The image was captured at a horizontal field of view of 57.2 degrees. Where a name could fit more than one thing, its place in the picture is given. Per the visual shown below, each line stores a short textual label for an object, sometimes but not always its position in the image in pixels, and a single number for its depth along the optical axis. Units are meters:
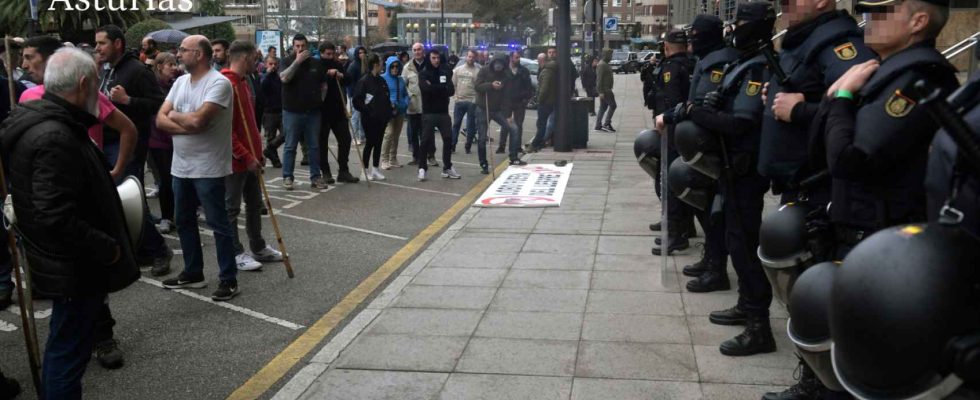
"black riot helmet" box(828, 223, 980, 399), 2.13
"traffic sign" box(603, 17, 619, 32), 35.75
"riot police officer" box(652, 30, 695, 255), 7.66
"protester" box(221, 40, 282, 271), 7.08
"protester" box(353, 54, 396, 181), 12.59
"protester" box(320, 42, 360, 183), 12.07
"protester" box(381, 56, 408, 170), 13.31
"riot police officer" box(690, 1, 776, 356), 4.86
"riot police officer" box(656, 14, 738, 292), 6.07
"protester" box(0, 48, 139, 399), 3.75
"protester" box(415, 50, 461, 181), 12.58
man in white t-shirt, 6.31
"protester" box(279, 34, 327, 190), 11.50
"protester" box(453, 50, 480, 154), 14.41
